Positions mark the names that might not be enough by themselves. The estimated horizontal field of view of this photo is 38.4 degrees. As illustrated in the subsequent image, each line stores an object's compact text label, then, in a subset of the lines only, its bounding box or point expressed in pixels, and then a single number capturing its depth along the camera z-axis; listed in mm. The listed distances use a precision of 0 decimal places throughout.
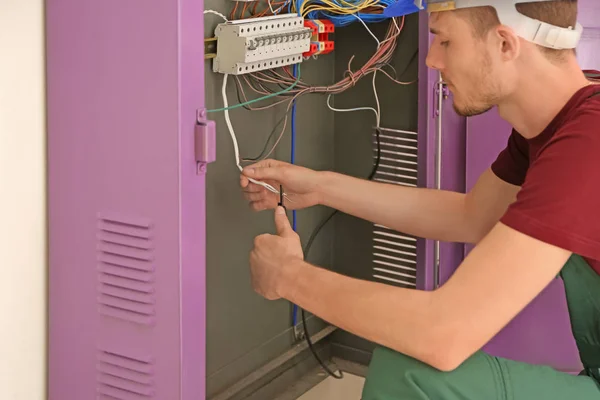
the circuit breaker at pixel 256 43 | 1857
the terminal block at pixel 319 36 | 2139
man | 1363
